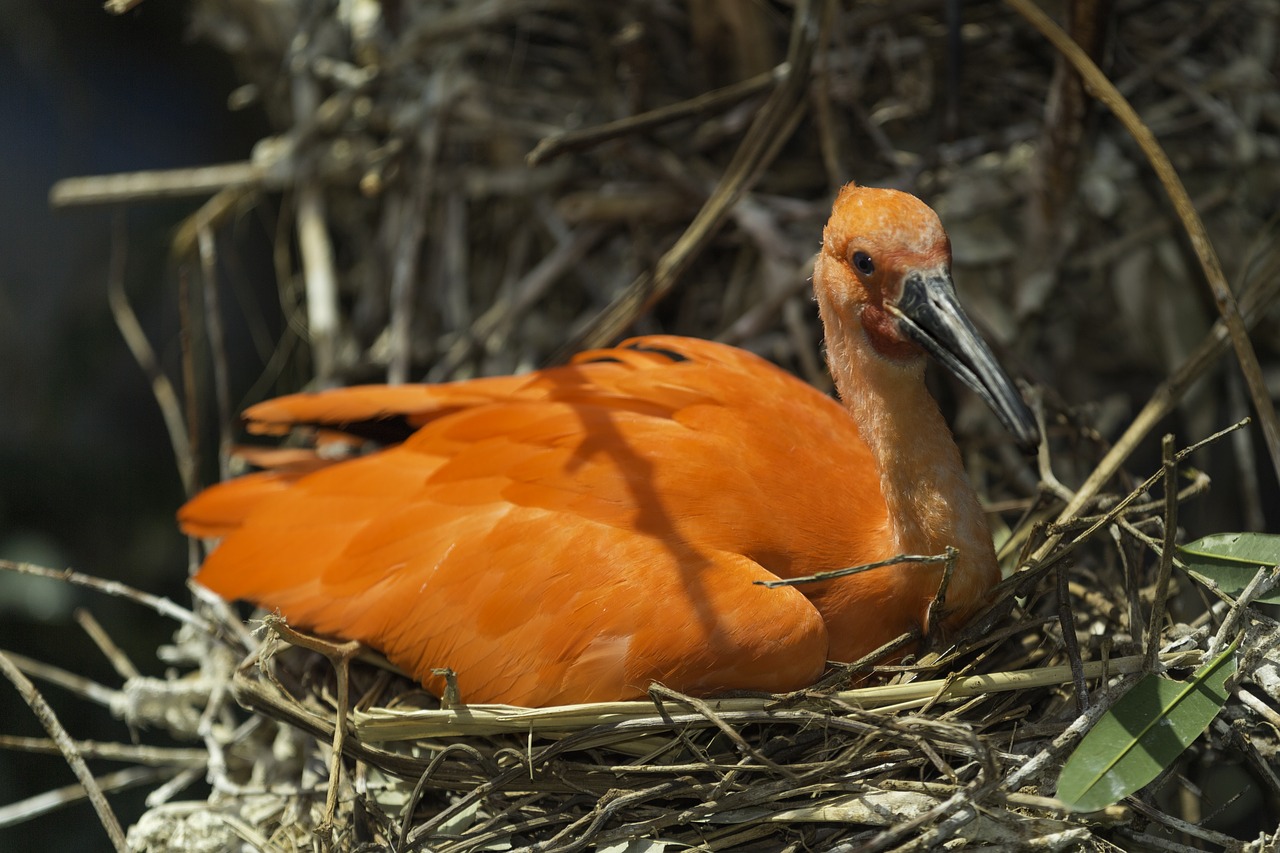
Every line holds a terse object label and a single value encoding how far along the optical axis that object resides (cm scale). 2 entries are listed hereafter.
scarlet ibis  397
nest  387
